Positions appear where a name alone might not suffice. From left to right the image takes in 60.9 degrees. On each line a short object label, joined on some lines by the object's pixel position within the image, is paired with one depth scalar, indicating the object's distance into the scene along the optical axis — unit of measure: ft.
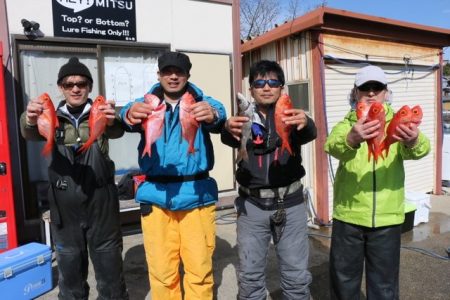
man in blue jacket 9.96
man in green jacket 9.77
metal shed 21.63
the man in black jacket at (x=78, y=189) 10.30
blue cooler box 11.93
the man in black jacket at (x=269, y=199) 9.79
